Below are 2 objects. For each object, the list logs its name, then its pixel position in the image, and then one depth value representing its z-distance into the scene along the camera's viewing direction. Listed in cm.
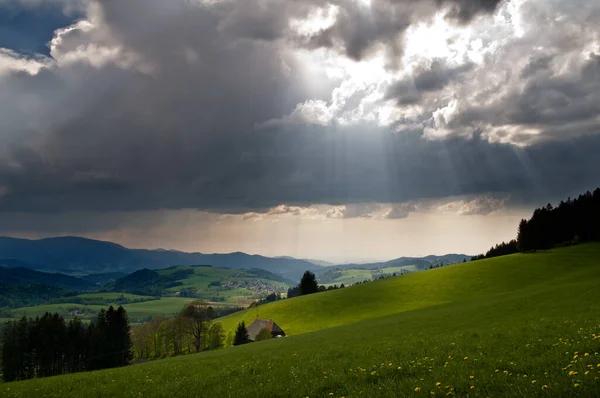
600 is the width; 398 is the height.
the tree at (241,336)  10006
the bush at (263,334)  9475
